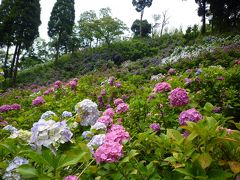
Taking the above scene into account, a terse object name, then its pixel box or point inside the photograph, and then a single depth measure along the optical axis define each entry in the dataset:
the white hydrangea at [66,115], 1.46
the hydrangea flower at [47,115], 1.17
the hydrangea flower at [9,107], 3.31
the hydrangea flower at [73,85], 4.39
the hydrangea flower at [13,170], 0.86
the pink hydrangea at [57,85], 4.62
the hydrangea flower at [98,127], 1.15
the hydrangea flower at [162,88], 2.12
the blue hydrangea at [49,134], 0.86
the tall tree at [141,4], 17.00
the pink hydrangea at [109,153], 0.89
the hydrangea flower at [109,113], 1.54
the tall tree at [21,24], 12.42
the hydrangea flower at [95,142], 1.00
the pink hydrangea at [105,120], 1.29
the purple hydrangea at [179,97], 1.64
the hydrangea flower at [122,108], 2.06
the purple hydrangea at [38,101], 3.34
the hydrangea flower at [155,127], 1.71
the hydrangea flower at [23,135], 0.95
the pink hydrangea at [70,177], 0.84
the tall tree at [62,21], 13.89
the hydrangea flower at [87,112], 1.20
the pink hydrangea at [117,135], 0.97
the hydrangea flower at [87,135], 1.15
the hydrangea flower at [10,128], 1.30
